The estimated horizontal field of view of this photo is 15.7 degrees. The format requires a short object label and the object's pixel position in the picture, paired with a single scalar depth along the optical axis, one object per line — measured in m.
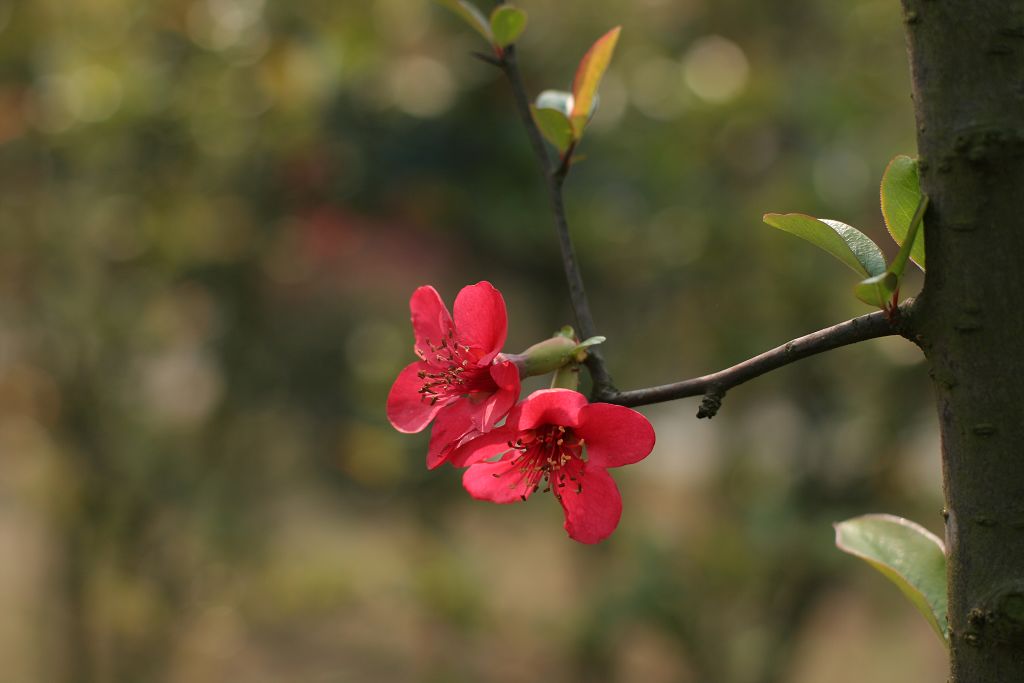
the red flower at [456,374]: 0.73
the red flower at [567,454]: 0.72
